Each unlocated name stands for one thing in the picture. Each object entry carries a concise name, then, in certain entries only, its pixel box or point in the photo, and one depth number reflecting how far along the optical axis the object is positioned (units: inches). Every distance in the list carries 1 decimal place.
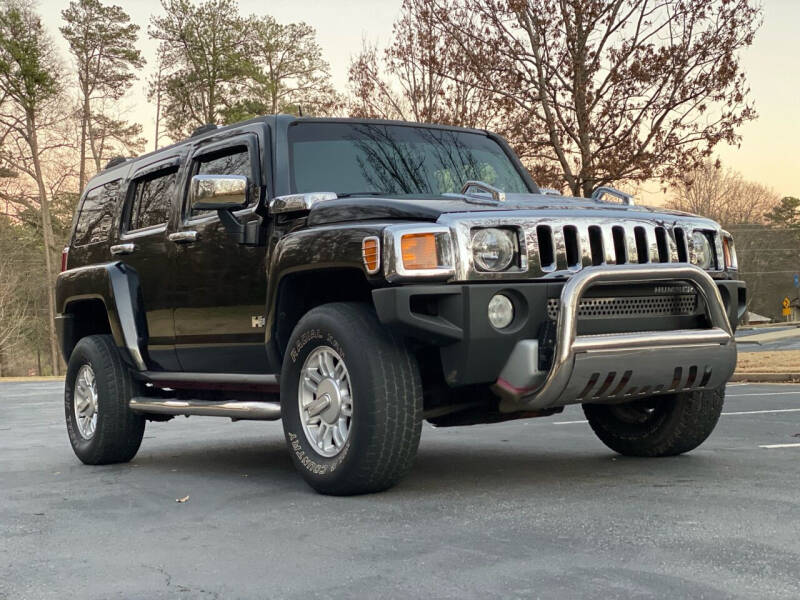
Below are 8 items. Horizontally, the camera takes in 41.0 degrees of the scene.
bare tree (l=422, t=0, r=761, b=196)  679.7
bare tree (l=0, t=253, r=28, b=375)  2001.7
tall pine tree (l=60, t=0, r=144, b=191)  1782.7
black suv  200.1
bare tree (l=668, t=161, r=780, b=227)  2687.0
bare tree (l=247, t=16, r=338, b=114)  1745.8
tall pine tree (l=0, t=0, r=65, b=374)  1632.6
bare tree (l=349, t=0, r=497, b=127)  773.3
